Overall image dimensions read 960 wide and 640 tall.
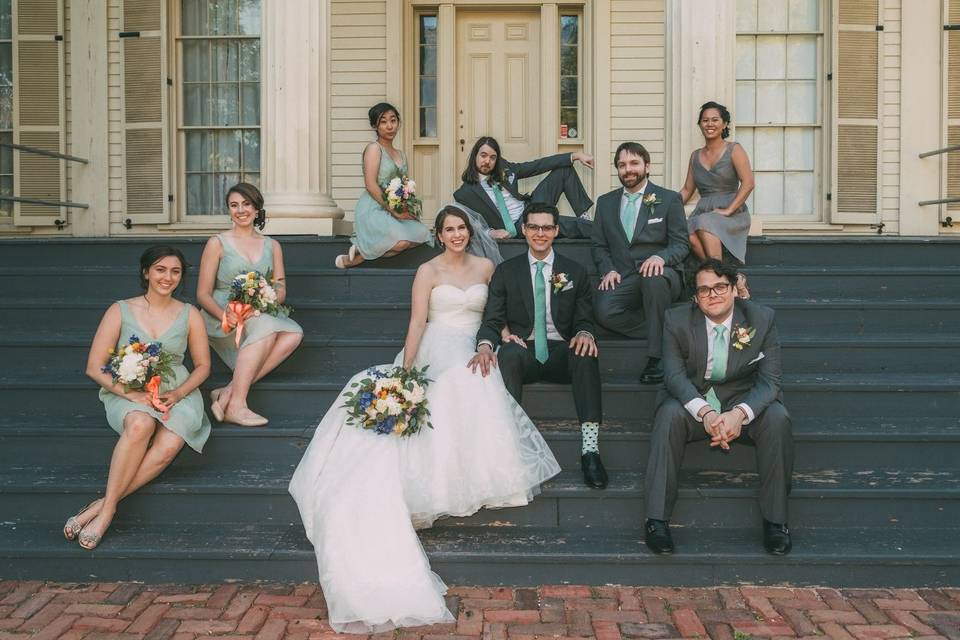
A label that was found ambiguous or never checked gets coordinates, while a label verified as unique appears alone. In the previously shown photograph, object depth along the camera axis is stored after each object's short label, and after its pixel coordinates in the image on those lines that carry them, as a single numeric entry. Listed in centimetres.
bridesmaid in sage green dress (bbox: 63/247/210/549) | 393
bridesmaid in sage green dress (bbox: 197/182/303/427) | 457
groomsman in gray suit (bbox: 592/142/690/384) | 503
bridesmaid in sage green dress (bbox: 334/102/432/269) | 605
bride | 339
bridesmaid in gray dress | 571
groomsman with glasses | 373
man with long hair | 670
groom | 452
